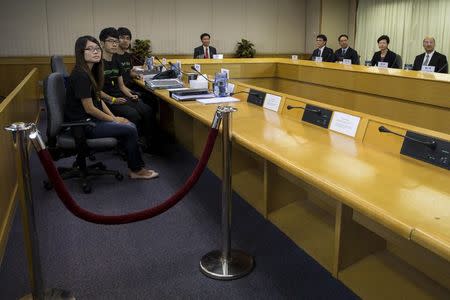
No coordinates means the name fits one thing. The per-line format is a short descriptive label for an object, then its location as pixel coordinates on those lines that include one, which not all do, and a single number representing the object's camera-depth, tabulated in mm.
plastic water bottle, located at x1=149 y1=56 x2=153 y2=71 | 5111
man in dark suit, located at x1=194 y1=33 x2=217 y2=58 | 7320
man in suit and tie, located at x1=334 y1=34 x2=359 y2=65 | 6617
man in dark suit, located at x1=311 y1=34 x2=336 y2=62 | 6859
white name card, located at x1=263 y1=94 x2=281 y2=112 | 2551
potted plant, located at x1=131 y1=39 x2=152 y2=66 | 7707
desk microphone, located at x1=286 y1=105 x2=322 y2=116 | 2124
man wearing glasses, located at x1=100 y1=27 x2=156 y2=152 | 3449
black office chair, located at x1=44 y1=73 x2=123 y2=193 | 2723
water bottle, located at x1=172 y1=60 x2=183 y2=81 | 4195
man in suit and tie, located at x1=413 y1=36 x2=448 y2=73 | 5299
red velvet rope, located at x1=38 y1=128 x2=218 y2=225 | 1605
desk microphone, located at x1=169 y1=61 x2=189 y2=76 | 4207
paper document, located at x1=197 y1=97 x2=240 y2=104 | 2859
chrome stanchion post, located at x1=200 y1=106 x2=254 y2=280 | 1888
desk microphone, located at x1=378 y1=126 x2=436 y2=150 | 1476
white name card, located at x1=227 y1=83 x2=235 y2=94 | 3189
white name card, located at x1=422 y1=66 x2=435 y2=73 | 4500
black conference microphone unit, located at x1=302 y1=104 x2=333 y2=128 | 2066
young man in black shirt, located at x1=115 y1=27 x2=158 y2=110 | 4215
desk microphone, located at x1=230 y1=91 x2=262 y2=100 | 2763
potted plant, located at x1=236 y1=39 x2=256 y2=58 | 8656
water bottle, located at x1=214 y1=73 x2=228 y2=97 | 3074
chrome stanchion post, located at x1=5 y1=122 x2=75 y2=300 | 1549
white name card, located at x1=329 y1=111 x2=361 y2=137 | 1887
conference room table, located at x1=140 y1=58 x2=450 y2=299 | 1151
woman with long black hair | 2835
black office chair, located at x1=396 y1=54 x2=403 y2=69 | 5723
